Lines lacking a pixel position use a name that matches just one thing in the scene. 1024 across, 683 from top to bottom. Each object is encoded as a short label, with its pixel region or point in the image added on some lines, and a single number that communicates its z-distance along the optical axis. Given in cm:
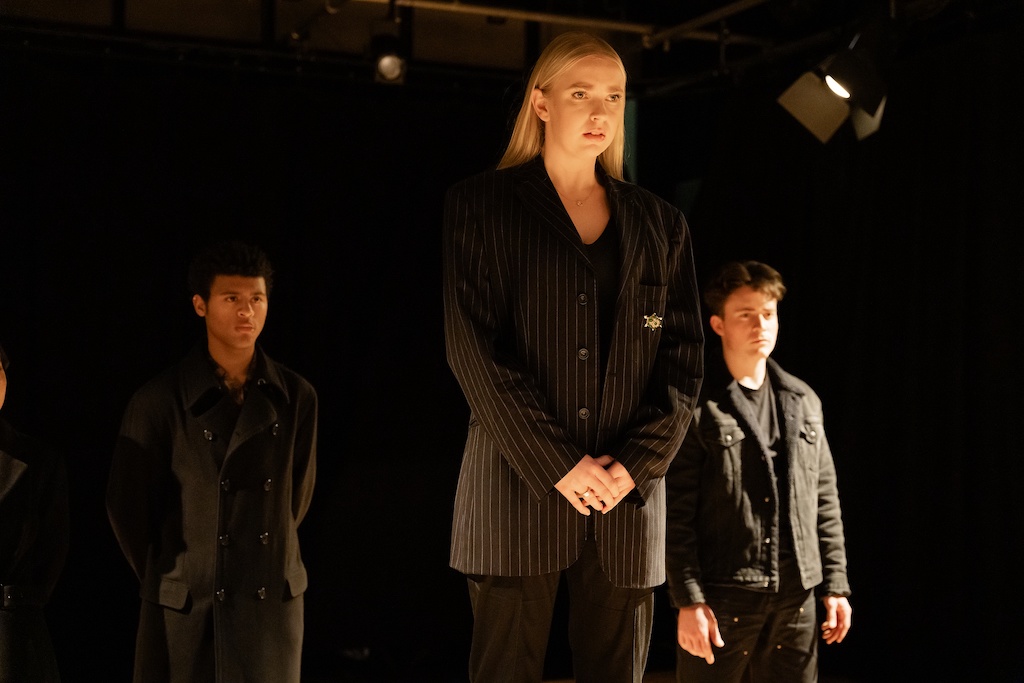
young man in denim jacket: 311
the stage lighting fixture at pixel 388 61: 462
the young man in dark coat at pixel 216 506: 311
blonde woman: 200
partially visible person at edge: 277
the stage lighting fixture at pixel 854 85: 378
